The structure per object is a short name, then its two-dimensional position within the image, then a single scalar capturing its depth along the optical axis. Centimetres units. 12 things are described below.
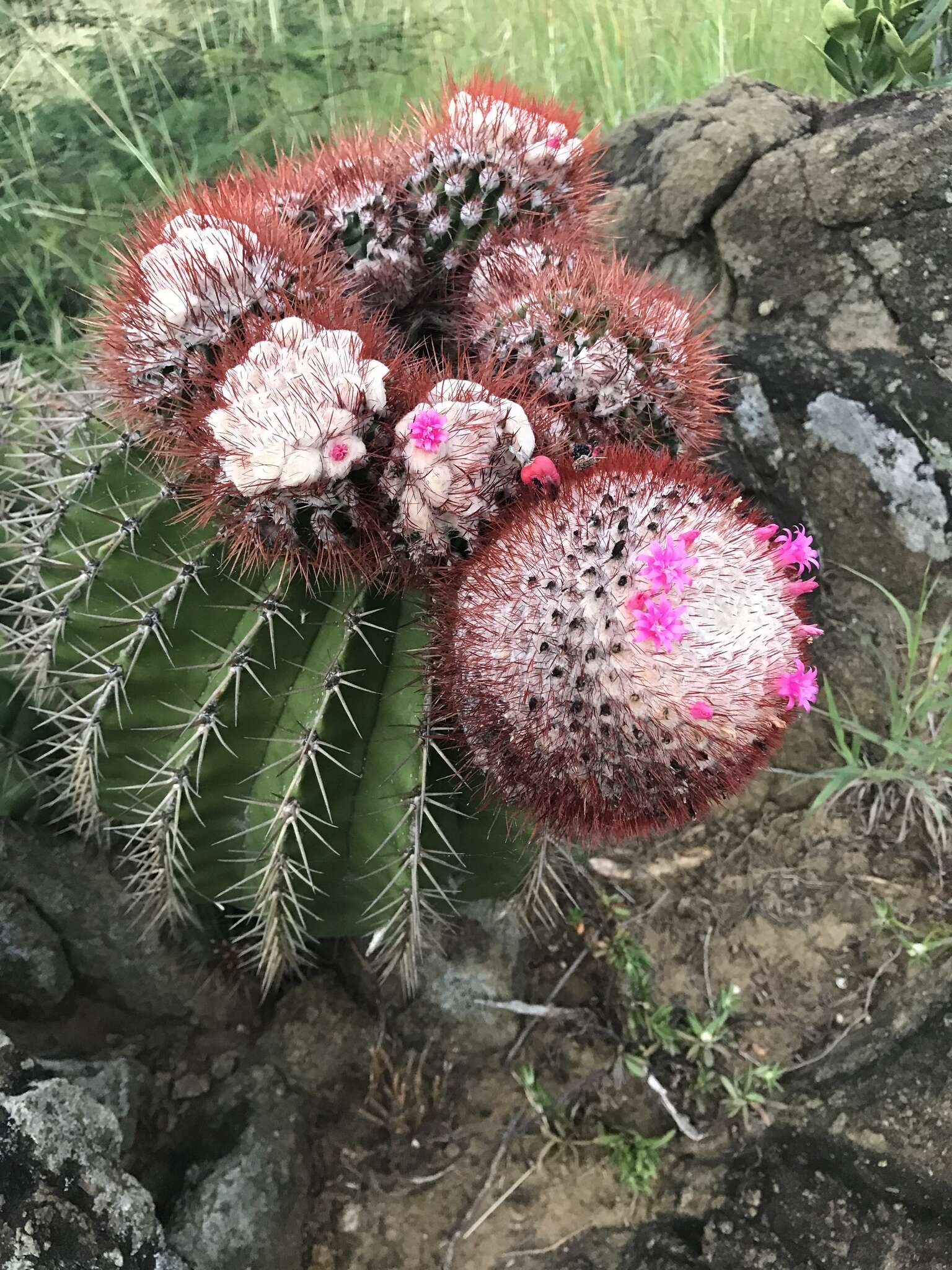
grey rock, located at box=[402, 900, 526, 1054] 48
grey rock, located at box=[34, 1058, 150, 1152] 42
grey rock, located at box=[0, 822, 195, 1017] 47
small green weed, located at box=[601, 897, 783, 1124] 45
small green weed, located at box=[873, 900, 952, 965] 46
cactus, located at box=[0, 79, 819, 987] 27
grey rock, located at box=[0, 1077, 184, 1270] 32
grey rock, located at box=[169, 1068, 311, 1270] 40
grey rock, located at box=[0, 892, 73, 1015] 45
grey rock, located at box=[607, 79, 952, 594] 49
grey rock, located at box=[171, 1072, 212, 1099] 45
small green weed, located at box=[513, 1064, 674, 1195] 44
